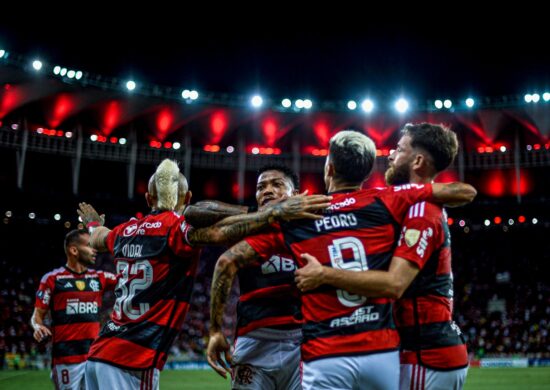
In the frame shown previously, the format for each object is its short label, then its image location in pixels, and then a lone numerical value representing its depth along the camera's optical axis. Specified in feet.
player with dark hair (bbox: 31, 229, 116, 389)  29.07
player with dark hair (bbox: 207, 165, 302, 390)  15.19
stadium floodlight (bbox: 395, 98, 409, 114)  130.93
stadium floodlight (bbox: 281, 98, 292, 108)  132.16
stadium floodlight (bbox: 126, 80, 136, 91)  120.16
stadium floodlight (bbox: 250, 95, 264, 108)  130.93
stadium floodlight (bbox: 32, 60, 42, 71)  106.52
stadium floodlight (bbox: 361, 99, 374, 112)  132.46
